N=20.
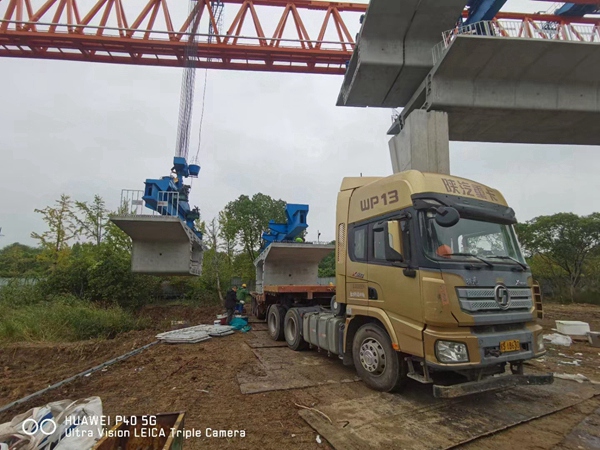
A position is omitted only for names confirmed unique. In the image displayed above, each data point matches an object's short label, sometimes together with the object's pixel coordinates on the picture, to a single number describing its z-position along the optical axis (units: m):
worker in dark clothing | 10.72
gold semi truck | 3.74
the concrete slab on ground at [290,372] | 4.91
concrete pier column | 8.98
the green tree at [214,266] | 21.05
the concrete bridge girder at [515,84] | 8.25
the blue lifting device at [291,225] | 11.66
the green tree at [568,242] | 22.00
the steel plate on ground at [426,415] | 3.33
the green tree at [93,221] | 20.83
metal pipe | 4.05
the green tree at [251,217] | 28.55
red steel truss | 13.38
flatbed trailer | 8.12
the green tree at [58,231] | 19.02
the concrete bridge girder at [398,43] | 8.45
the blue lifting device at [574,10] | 14.30
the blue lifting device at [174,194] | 10.84
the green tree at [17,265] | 19.97
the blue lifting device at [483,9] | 9.96
